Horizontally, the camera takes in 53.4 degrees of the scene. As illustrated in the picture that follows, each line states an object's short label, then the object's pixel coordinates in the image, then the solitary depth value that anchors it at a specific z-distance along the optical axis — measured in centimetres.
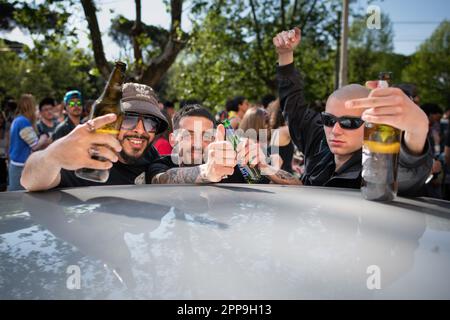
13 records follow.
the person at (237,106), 831
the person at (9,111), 825
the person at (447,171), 555
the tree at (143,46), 725
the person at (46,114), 786
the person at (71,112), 588
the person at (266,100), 844
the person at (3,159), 690
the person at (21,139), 580
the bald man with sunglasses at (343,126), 144
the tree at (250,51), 1689
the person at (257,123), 467
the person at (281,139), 473
